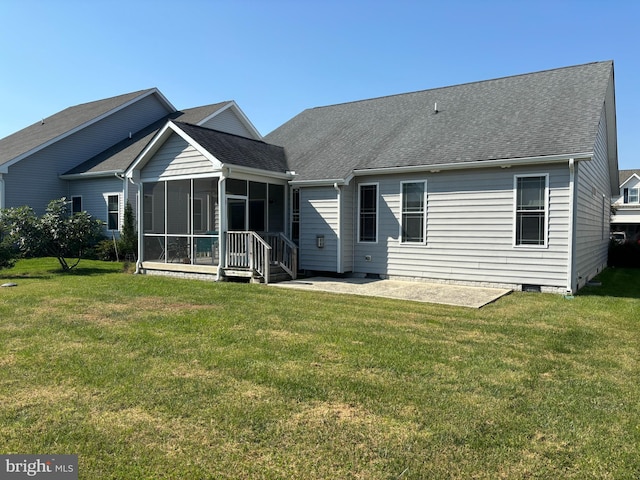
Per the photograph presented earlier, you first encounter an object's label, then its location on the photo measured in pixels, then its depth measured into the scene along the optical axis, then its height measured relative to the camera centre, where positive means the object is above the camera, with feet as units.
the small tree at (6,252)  41.78 -2.71
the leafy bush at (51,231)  43.04 -0.74
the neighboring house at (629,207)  99.91 +5.20
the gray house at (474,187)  32.91 +3.29
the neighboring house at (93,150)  59.98 +10.68
